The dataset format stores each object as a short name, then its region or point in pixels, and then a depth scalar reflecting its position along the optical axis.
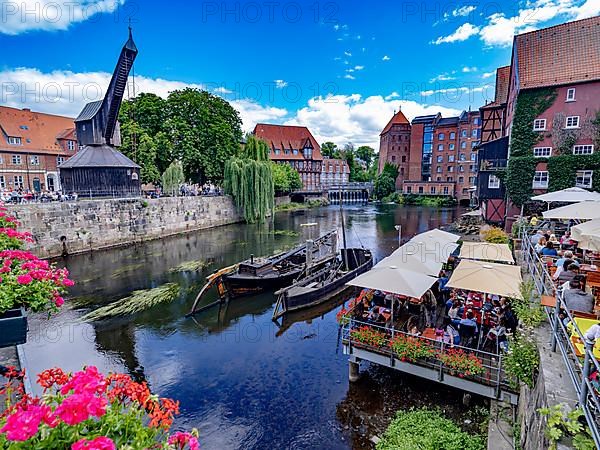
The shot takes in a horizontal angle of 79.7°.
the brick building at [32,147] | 37.91
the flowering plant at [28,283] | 4.48
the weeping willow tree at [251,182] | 35.31
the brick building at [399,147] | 69.31
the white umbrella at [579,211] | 9.44
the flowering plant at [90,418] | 1.85
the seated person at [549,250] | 9.73
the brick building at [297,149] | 65.12
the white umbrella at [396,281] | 8.08
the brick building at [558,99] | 21.70
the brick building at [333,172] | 71.94
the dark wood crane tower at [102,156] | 27.05
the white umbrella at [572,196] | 12.16
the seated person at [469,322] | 8.33
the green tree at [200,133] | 34.28
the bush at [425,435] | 6.10
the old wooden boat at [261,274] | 15.13
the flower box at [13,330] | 4.07
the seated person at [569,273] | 7.22
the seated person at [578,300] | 5.91
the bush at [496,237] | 17.75
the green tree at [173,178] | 31.52
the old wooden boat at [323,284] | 13.77
